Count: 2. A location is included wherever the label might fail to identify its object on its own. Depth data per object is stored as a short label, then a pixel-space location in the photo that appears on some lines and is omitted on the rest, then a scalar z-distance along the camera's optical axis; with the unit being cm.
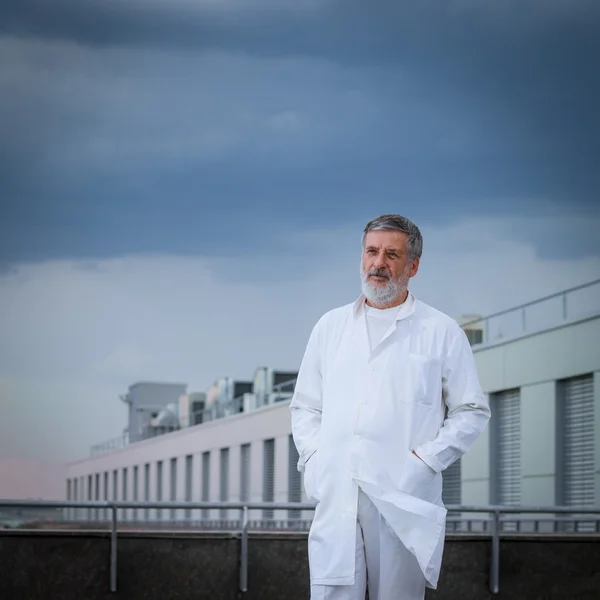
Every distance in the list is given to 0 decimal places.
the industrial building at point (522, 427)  2008
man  451
